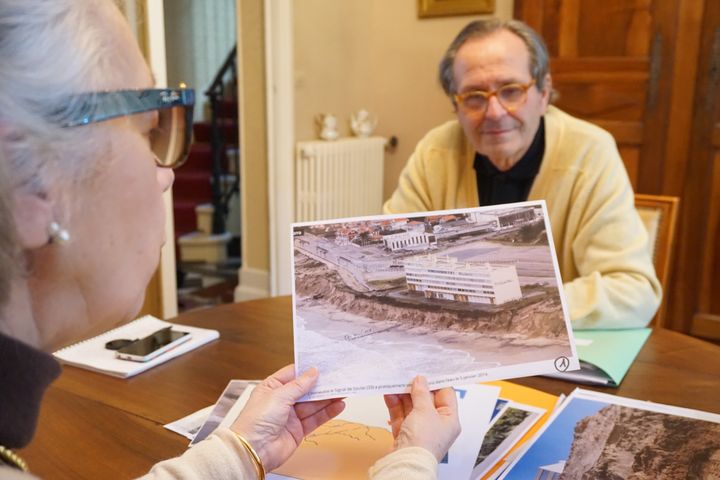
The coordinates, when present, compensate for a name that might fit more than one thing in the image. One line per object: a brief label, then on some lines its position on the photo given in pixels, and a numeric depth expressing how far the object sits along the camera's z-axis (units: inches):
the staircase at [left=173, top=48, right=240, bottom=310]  172.7
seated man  57.1
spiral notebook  42.8
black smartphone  44.0
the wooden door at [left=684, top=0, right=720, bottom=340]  96.4
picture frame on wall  124.8
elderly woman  20.6
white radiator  131.3
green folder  40.4
